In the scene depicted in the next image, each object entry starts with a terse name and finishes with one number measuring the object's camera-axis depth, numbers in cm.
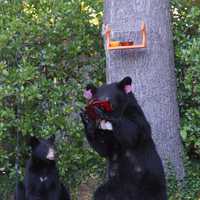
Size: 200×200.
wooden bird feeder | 1387
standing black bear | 1093
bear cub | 1317
